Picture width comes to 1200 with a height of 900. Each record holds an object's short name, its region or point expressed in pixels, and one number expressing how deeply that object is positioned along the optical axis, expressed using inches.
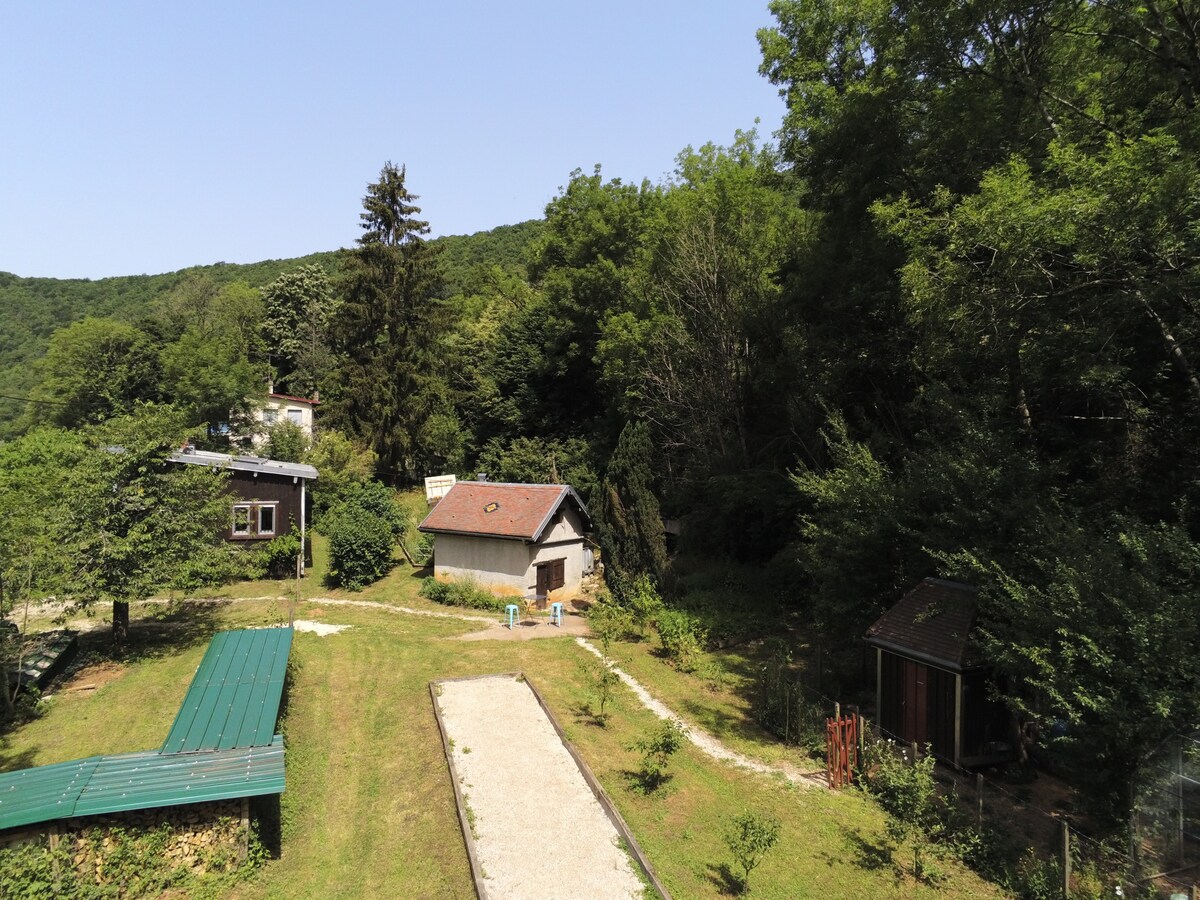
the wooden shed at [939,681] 449.1
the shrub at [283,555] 960.3
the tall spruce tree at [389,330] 1443.2
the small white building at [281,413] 1468.5
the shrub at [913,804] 366.6
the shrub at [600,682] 530.6
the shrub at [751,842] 319.3
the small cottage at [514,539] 924.0
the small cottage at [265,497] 965.2
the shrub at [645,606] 770.8
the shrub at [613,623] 759.1
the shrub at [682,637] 669.9
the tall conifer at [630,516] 837.8
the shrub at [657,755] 419.2
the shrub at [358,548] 960.9
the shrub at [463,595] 907.4
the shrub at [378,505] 1043.9
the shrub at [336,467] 1280.8
